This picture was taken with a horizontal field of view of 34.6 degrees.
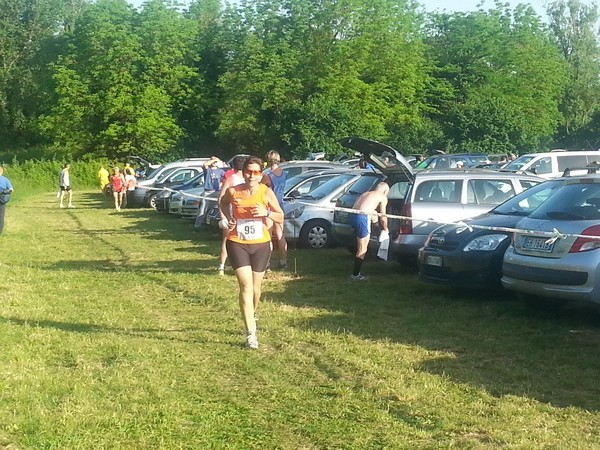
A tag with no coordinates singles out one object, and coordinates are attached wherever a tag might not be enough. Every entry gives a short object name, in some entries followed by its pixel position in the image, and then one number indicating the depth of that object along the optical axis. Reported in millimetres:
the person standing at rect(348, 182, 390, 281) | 13383
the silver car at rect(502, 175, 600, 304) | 9320
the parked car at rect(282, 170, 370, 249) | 17516
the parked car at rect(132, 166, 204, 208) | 32178
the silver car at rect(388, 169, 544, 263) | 13430
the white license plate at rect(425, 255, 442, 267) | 11656
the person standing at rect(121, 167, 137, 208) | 33453
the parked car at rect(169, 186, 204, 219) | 26000
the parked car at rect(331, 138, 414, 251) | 14195
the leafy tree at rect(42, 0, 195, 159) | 58406
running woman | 8914
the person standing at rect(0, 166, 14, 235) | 18594
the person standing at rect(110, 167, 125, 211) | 33688
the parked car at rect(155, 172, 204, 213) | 28359
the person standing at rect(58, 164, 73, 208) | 36094
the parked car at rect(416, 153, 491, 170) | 34031
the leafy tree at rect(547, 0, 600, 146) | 70750
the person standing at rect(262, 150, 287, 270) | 14969
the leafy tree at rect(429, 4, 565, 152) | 60844
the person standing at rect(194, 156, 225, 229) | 21469
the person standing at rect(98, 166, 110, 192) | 42231
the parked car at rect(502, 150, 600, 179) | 26227
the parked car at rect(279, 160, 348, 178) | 23522
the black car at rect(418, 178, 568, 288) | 11328
